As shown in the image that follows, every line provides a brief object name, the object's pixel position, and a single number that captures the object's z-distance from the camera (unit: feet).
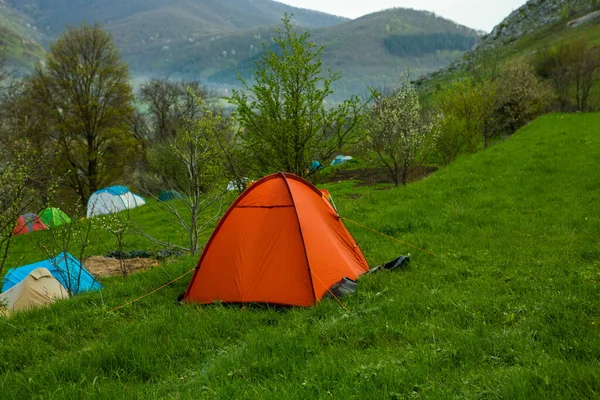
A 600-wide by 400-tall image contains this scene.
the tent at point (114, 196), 101.65
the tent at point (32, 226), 84.84
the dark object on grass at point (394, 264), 23.79
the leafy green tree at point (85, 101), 98.02
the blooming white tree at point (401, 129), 66.74
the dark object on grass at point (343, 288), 20.66
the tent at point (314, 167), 46.52
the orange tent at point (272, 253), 20.95
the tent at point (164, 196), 131.33
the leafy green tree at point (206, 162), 34.60
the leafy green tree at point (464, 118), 89.15
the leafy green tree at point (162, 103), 167.24
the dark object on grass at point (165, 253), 52.69
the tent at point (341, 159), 148.09
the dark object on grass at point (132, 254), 54.95
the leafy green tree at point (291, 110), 43.62
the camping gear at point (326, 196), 26.06
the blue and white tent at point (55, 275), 37.68
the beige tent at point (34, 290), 33.04
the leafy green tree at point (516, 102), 125.08
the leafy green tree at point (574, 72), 147.43
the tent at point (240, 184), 44.35
